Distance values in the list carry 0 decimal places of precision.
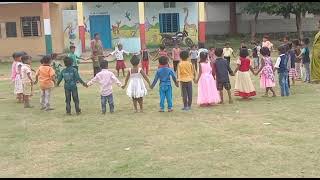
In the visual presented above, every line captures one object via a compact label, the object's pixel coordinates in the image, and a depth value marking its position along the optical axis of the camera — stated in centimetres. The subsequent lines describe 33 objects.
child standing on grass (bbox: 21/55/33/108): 1262
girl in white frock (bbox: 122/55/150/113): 1102
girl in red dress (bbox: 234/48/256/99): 1220
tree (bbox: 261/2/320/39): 3058
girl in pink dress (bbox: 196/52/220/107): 1162
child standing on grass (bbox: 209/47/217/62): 1585
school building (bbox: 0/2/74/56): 2920
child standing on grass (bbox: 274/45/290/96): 1257
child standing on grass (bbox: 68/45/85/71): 1566
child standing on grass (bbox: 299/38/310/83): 1502
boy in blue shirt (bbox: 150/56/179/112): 1109
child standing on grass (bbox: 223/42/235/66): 1797
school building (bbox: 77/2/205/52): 2966
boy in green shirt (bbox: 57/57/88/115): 1130
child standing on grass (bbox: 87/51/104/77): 1709
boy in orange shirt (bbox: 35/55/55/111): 1191
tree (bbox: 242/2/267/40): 3184
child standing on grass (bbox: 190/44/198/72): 1803
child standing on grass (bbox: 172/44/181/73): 1843
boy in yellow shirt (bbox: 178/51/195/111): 1122
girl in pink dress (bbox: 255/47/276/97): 1257
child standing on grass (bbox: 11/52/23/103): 1298
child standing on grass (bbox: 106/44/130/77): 1825
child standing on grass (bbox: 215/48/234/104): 1189
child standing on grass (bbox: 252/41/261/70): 1854
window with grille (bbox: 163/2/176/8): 3023
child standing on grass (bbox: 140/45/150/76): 1845
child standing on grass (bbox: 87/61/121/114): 1109
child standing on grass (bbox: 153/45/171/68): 1758
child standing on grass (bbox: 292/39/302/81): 1530
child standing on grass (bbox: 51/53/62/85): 1641
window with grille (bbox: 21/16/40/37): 2977
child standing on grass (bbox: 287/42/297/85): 1410
